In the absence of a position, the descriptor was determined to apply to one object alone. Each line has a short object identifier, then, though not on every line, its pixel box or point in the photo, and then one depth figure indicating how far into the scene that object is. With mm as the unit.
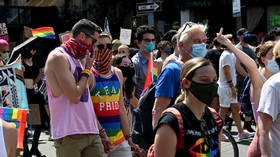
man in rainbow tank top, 4465
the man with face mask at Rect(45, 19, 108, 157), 4039
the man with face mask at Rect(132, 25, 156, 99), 6695
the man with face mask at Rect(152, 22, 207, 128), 4070
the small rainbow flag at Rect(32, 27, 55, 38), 9803
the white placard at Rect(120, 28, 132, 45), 11680
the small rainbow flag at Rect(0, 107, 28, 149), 3289
